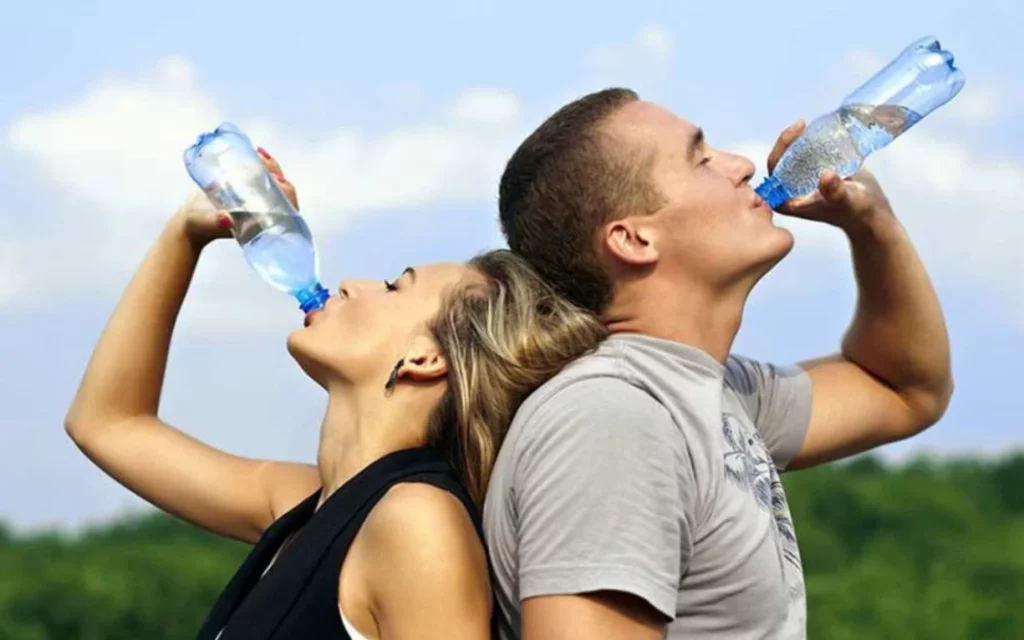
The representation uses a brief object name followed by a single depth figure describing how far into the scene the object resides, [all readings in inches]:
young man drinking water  110.2
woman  116.0
